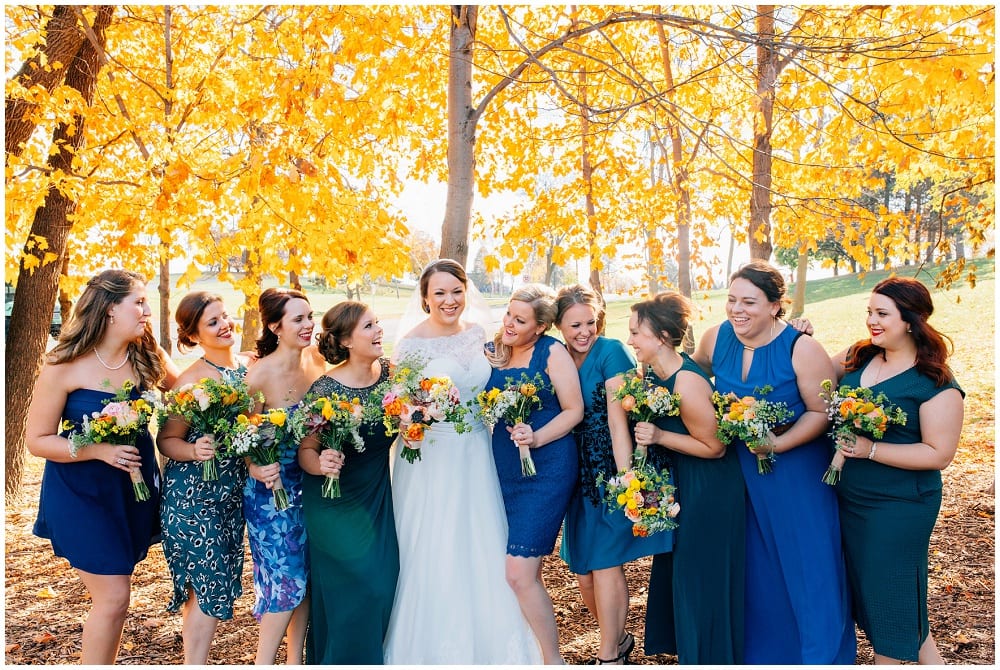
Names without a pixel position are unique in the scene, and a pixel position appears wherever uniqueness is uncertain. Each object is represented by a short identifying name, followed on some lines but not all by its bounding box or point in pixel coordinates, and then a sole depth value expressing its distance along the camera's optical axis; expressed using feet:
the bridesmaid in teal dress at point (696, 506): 12.86
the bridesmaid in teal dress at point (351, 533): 13.03
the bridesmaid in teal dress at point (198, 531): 12.69
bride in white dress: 13.46
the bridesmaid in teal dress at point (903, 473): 12.07
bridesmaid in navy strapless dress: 12.32
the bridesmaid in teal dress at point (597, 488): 13.35
